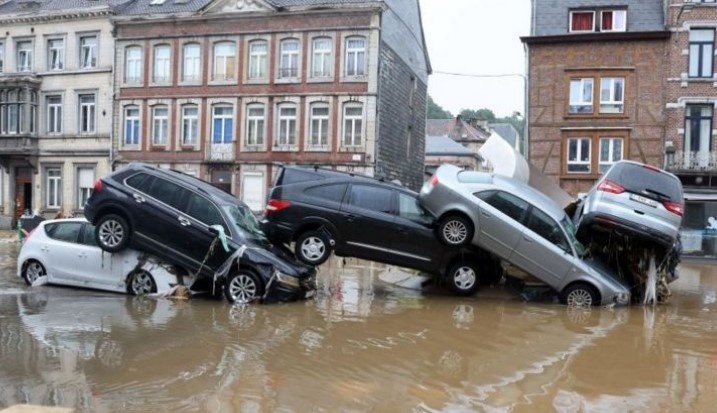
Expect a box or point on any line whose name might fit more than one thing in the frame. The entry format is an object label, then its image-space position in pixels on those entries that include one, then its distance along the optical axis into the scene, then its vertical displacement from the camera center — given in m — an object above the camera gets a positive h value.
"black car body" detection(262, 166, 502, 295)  11.08 -0.60
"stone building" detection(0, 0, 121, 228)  32.84 +3.70
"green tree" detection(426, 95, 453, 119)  105.78 +12.54
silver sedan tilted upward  10.84 -0.78
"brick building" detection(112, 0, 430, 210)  28.88 +4.41
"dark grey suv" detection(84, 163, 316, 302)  10.28 -0.78
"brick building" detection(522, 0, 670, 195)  27.14 +4.36
